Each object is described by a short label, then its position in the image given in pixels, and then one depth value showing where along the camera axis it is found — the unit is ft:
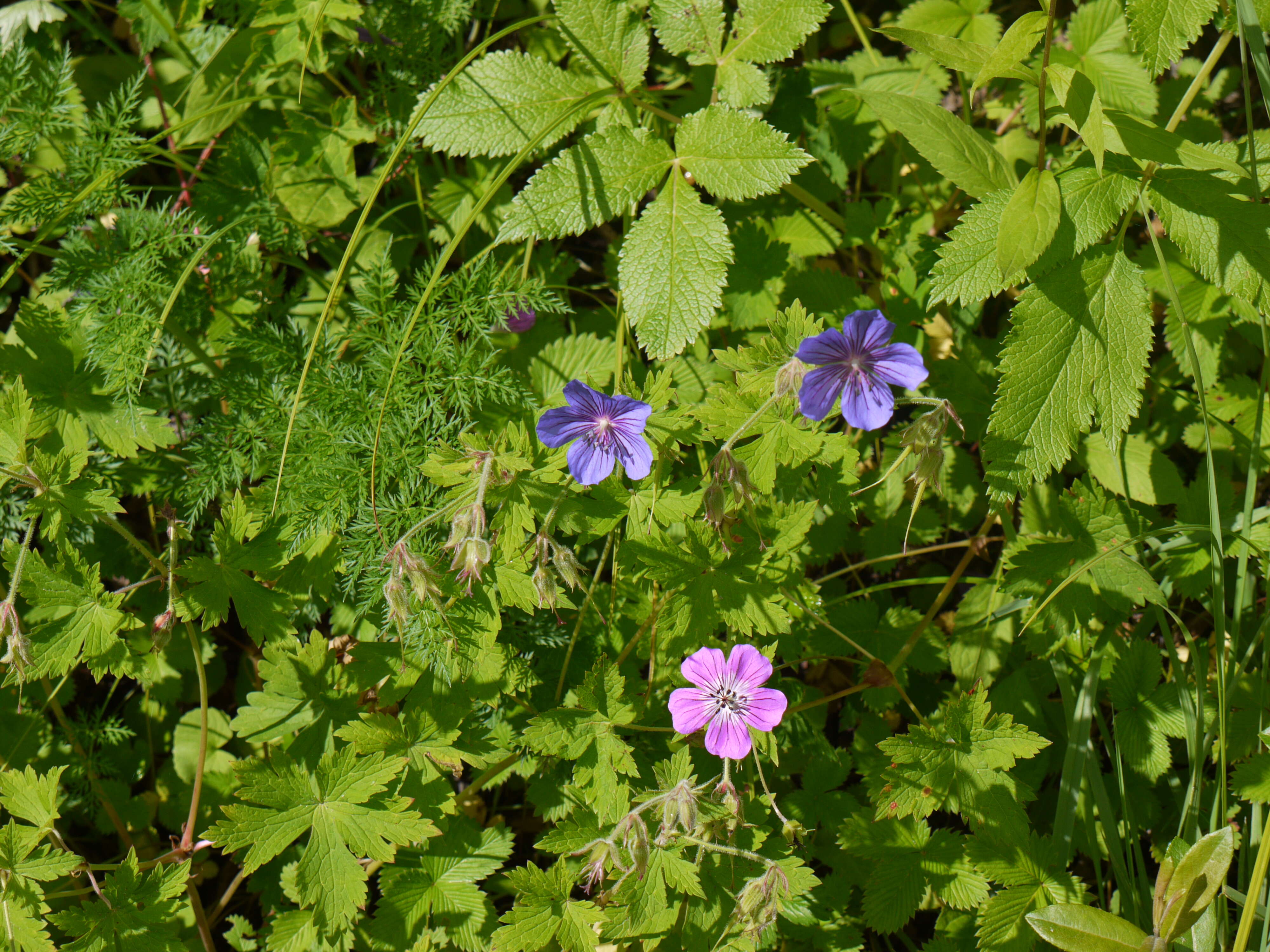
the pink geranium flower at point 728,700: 2.90
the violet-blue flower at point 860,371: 2.83
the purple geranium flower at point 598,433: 2.88
